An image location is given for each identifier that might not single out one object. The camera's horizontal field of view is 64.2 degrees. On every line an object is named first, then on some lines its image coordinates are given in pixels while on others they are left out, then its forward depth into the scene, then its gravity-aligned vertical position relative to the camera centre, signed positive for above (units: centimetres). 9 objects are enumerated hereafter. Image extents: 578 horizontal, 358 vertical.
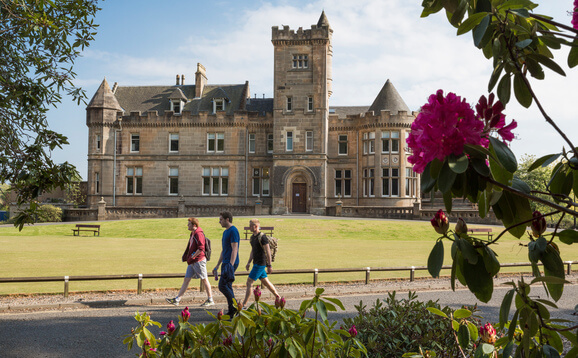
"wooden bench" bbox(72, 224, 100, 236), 2670 -197
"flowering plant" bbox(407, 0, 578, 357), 149 +15
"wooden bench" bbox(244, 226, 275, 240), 2570 -190
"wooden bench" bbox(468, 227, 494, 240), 2352 -172
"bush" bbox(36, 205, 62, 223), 3571 -121
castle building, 3991 +482
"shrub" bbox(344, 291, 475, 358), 498 -146
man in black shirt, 931 -117
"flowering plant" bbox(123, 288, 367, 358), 323 -101
